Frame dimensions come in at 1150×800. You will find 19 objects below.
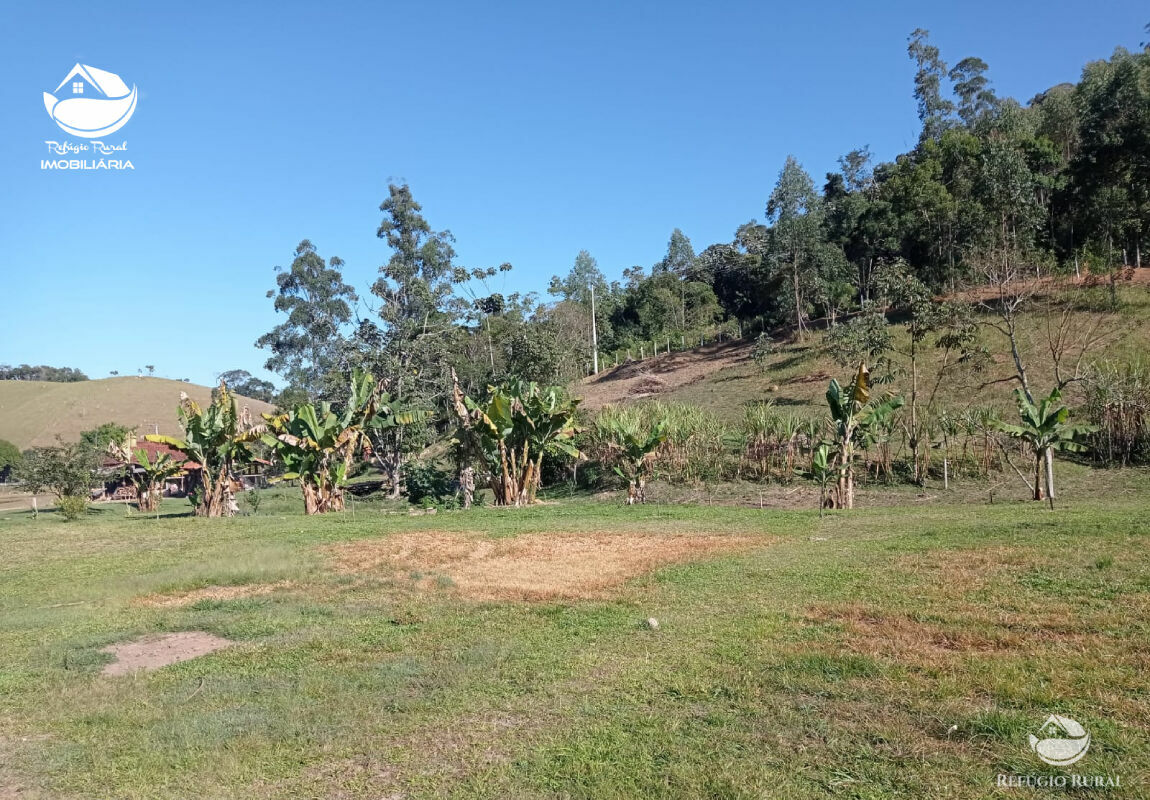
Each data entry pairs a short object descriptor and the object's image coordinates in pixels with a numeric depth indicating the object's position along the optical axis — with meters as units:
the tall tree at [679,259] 66.95
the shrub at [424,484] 21.64
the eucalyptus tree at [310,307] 51.19
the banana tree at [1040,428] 14.52
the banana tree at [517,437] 19.86
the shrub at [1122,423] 18.41
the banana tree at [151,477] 22.78
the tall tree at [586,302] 54.06
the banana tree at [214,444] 19.06
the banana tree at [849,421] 16.33
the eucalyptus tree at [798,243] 40.75
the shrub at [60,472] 24.88
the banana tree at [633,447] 20.14
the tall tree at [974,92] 56.03
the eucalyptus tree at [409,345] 25.56
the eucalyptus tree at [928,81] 56.53
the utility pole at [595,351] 51.63
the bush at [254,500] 21.73
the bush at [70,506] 20.48
